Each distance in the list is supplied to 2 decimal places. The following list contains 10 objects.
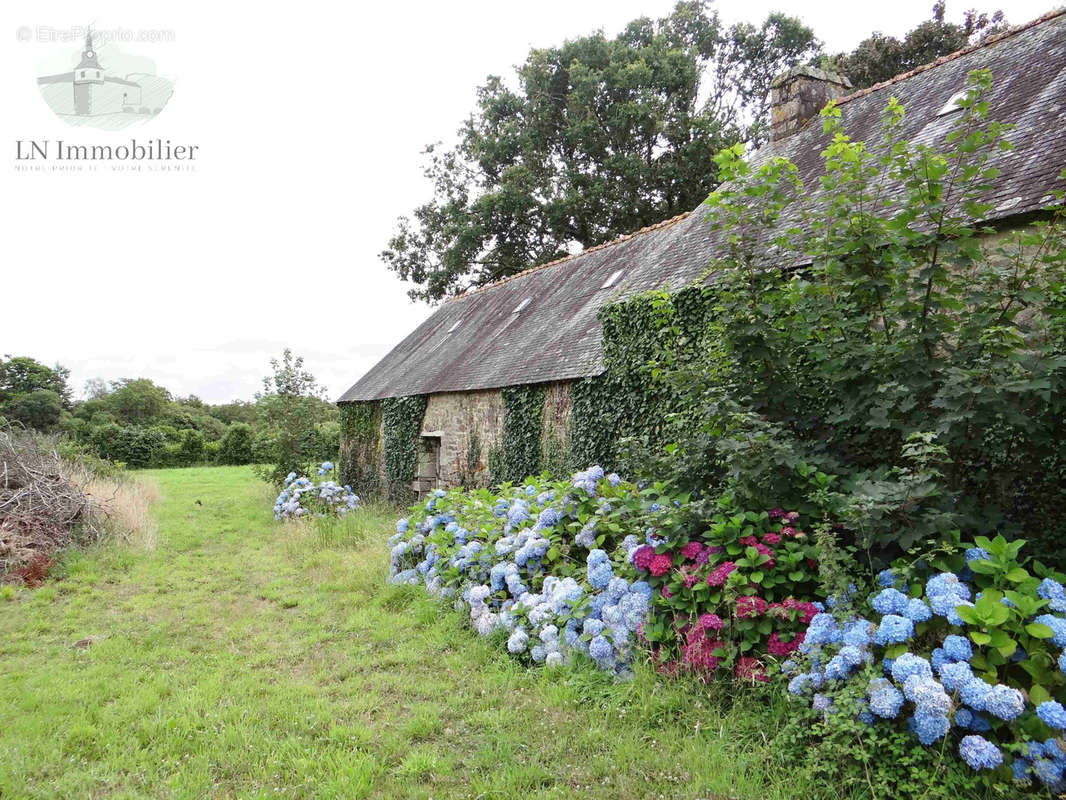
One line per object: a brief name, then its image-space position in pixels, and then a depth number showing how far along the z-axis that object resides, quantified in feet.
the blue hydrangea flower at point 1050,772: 8.07
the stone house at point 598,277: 21.22
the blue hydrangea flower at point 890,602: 10.02
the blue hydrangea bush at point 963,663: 8.42
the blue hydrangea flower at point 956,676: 8.73
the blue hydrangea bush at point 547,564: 14.08
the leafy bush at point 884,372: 11.16
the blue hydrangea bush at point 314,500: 39.68
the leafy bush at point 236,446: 109.91
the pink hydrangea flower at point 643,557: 13.55
